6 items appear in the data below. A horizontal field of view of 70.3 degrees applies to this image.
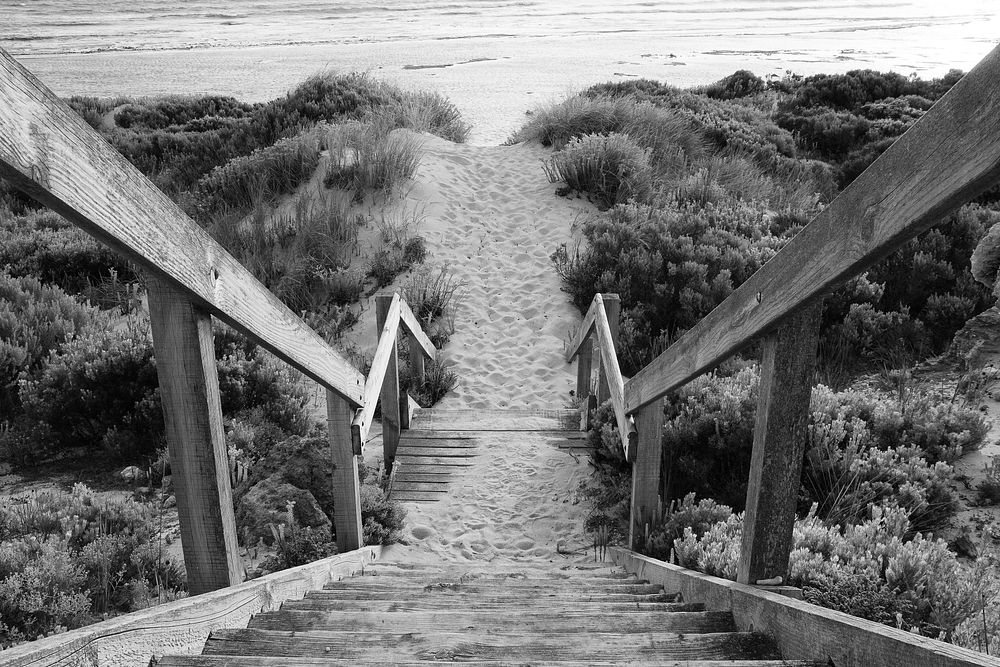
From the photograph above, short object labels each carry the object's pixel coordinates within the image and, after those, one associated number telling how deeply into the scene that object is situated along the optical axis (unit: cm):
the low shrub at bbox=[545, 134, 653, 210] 1038
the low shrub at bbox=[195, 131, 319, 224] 1049
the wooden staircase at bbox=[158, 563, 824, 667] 201
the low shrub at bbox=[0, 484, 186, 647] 304
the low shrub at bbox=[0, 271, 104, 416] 590
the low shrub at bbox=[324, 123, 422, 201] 1016
